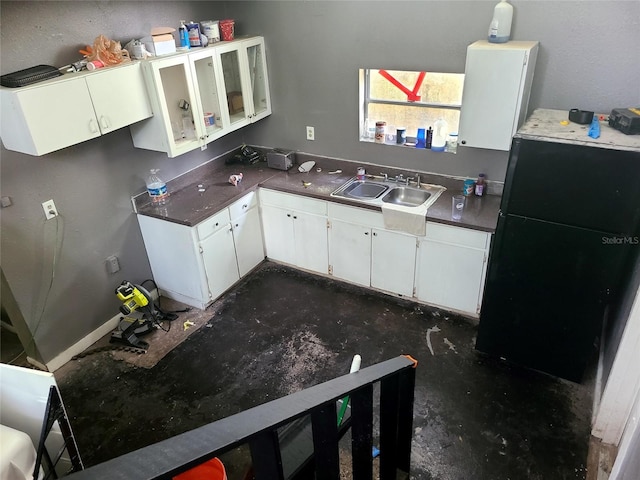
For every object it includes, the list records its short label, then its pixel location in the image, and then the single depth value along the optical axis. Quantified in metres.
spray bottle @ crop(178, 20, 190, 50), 3.15
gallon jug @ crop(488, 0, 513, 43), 2.78
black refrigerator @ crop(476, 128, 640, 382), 2.26
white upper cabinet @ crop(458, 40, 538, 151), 2.70
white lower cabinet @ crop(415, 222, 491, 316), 3.09
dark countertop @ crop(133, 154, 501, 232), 3.18
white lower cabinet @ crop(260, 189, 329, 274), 3.67
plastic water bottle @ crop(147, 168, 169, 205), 3.45
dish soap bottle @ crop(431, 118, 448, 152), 3.43
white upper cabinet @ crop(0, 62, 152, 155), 2.36
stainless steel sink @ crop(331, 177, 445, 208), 3.48
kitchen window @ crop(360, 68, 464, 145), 3.32
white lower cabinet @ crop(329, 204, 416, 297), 3.40
